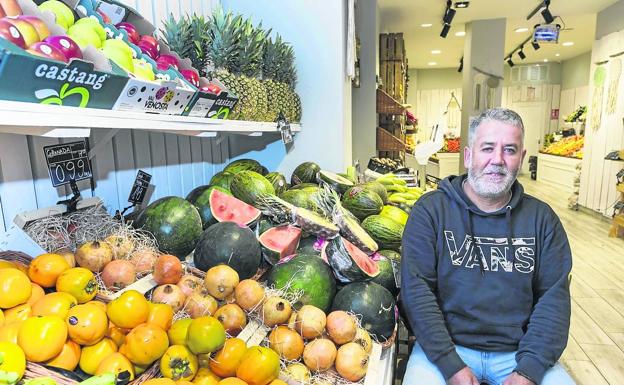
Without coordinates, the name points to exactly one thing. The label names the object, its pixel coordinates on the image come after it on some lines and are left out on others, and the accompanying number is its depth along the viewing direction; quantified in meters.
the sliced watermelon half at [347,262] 1.61
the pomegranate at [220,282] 1.34
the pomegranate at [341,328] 1.35
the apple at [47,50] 0.94
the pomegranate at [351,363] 1.28
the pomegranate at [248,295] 1.34
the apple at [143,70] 1.34
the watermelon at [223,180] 2.24
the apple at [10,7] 0.99
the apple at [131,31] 1.53
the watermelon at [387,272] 1.80
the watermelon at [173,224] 1.65
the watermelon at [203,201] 1.91
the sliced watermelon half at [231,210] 1.87
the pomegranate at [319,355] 1.27
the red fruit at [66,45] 0.99
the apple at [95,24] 1.24
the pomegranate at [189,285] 1.34
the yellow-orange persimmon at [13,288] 0.98
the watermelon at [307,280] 1.52
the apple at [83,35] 1.20
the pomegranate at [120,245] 1.38
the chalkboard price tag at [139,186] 1.75
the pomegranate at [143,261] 1.40
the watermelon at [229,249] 1.54
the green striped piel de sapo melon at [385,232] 2.12
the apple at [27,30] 0.95
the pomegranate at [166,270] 1.33
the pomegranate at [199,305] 1.27
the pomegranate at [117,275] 1.25
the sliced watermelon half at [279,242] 1.70
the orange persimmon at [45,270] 1.11
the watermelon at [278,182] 2.40
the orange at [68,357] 0.93
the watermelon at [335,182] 2.53
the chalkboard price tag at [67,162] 1.36
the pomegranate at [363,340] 1.38
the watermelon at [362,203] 2.31
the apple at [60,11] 1.20
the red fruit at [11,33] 0.88
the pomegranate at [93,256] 1.25
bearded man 1.57
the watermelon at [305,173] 2.73
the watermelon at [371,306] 1.51
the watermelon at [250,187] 2.03
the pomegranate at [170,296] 1.25
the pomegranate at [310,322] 1.33
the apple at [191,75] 1.69
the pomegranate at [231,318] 1.26
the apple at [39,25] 0.99
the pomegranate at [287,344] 1.27
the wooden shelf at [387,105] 5.25
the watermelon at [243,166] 2.56
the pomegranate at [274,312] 1.32
